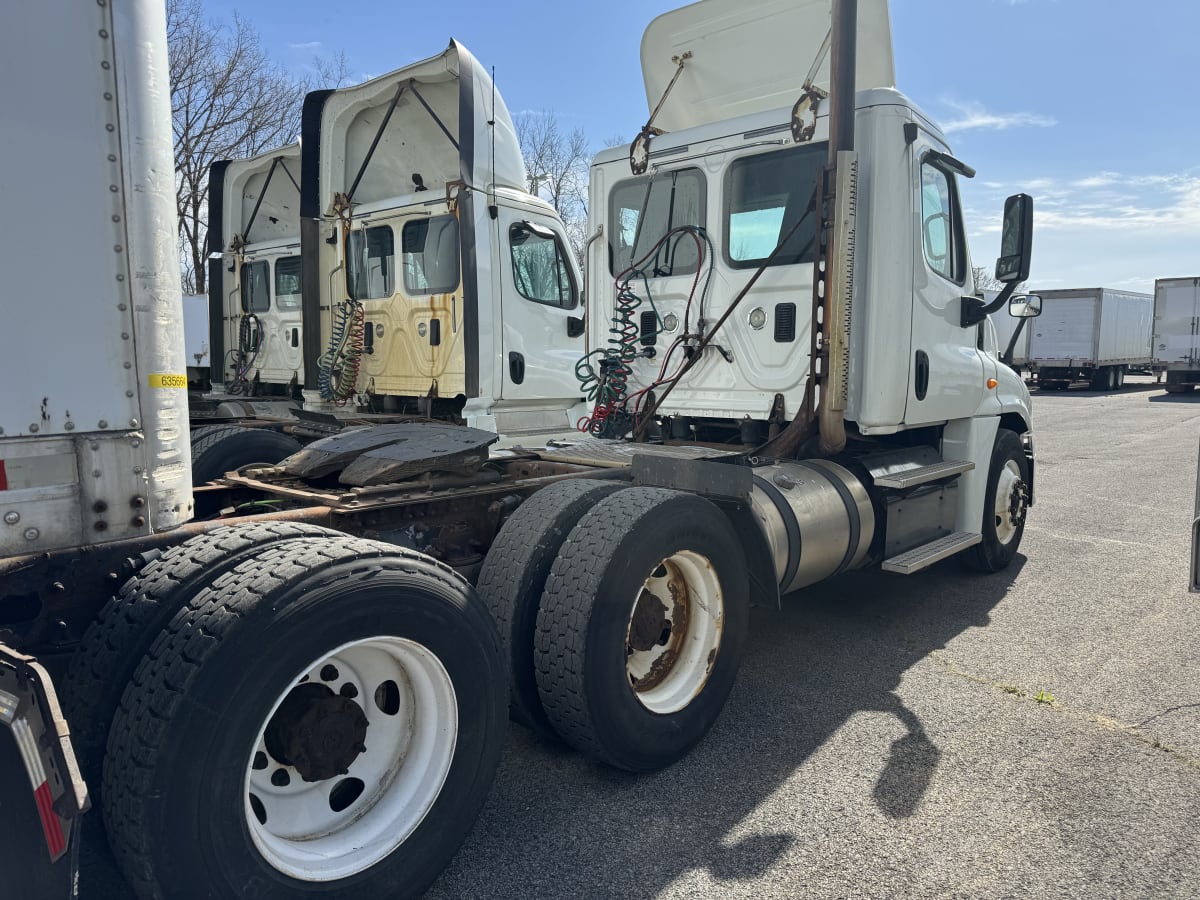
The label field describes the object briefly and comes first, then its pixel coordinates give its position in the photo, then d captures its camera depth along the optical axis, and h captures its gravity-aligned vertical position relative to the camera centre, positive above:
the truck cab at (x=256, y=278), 9.13 +0.94
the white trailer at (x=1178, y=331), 29.31 +1.23
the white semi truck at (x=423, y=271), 6.74 +0.80
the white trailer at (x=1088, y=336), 29.81 +1.07
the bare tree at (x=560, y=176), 33.78 +7.75
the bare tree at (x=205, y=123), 23.14 +6.89
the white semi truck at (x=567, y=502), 2.17 -0.56
